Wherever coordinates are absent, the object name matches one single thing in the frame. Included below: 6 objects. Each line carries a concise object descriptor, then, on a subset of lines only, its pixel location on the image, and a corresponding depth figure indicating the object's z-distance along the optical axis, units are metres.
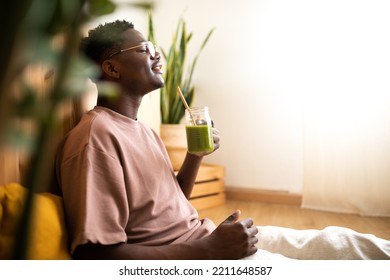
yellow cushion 0.86
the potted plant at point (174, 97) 3.12
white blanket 1.14
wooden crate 3.25
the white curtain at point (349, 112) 3.05
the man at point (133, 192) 0.94
